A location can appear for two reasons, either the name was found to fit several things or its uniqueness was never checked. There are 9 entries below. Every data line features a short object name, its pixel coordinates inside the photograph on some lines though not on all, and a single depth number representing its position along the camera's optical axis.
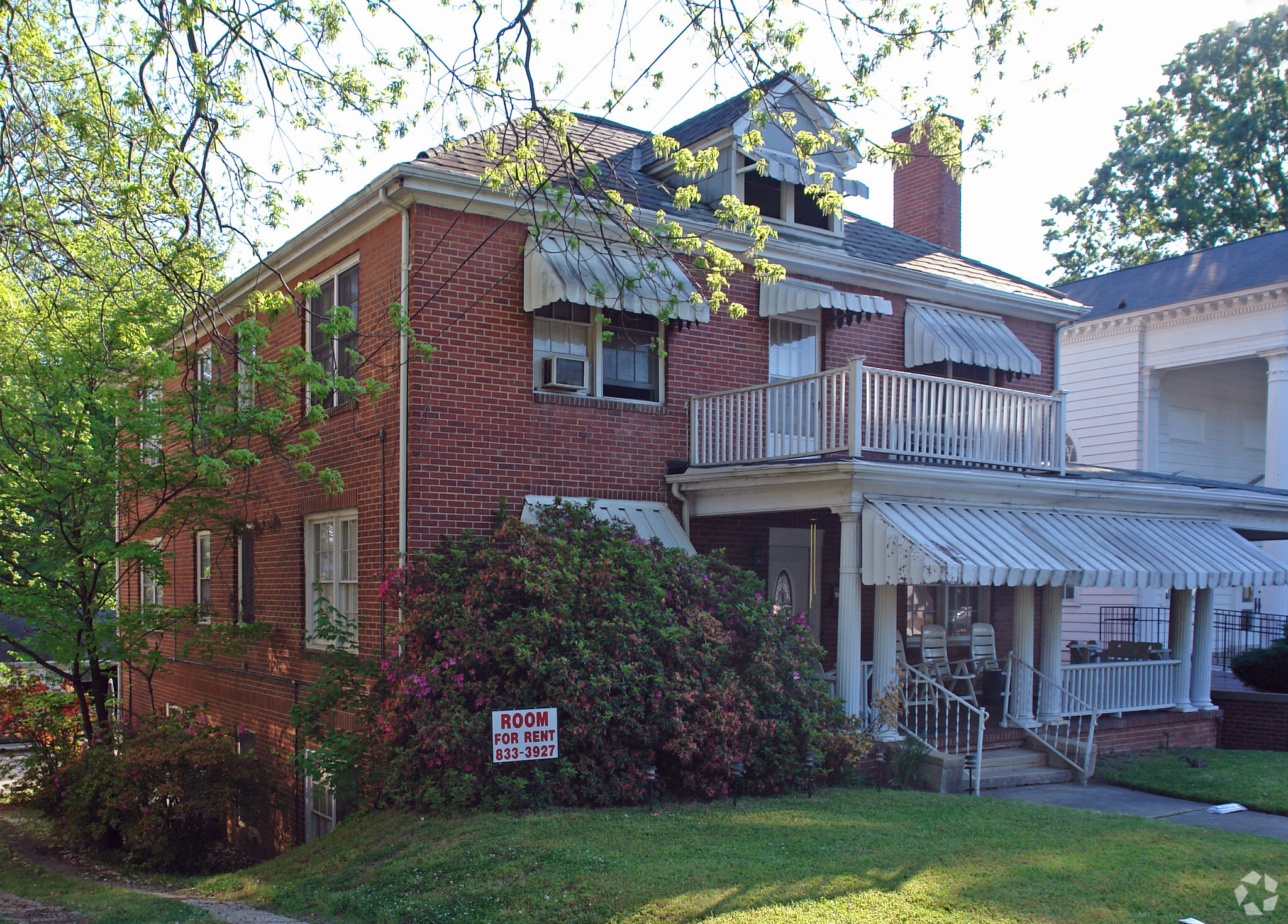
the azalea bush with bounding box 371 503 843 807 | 9.33
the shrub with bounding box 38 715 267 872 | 11.81
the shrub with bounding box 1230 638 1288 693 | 15.39
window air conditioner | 12.05
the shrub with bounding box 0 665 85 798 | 14.52
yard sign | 8.90
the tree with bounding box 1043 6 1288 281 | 35.56
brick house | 11.50
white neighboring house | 22.39
